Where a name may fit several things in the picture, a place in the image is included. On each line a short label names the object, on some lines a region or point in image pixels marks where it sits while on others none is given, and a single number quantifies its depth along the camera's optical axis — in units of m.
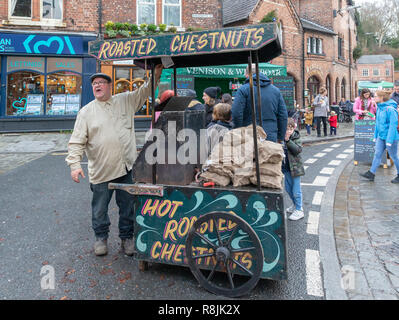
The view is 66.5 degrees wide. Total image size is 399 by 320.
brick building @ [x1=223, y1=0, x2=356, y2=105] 19.41
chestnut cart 2.59
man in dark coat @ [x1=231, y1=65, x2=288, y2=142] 3.90
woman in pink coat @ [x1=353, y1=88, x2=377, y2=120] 8.14
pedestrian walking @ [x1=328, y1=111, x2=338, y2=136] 14.34
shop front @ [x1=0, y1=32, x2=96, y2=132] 13.23
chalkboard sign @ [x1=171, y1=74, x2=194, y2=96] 12.96
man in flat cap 3.29
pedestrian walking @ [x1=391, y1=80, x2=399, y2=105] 7.84
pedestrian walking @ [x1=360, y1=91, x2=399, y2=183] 6.04
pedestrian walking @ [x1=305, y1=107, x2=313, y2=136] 14.32
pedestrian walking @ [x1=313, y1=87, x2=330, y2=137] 12.59
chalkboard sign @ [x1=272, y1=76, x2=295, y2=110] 12.64
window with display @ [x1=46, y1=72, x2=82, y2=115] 13.88
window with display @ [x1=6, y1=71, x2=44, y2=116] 13.48
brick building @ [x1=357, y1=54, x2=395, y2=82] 58.72
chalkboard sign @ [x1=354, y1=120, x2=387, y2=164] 7.79
